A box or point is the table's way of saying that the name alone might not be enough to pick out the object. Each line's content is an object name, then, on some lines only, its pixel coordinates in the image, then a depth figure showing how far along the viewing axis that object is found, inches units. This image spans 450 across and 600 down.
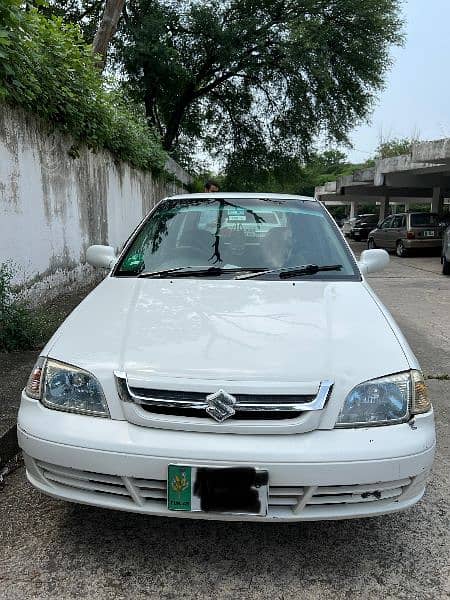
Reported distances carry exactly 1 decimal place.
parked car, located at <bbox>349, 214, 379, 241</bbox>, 1196.5
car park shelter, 620.7
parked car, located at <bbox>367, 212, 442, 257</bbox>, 716.0
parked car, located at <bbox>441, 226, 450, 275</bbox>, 502.6
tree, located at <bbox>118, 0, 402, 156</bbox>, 704.4
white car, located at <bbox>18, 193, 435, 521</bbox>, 79.0
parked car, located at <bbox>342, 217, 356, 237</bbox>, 1287.6
